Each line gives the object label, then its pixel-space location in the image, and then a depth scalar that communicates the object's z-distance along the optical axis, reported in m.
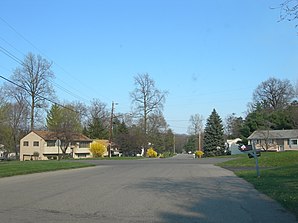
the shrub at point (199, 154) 86.06
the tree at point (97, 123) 101.12
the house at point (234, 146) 96.34
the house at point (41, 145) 81.44
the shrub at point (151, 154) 79.81
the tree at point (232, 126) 113.00
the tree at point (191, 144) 151.62
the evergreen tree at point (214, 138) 90.81
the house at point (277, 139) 79.69
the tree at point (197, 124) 122.31
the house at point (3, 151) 81.84
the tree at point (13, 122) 72.03
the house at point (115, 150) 93.81
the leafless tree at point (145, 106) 80.75
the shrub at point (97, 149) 71.12
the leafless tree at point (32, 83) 66.88
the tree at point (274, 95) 96.06
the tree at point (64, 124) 78.44
